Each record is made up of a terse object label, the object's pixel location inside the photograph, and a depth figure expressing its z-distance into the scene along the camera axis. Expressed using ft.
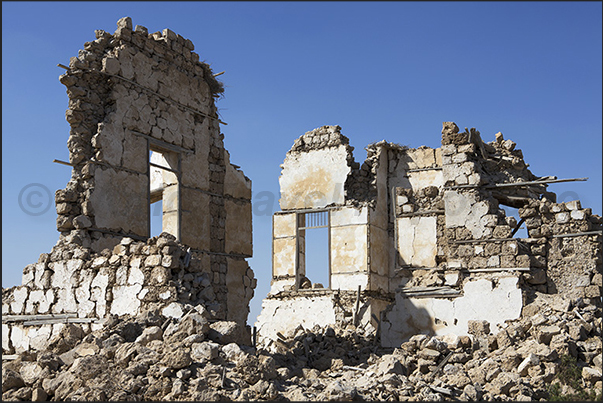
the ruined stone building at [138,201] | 32.76
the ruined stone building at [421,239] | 38.06
